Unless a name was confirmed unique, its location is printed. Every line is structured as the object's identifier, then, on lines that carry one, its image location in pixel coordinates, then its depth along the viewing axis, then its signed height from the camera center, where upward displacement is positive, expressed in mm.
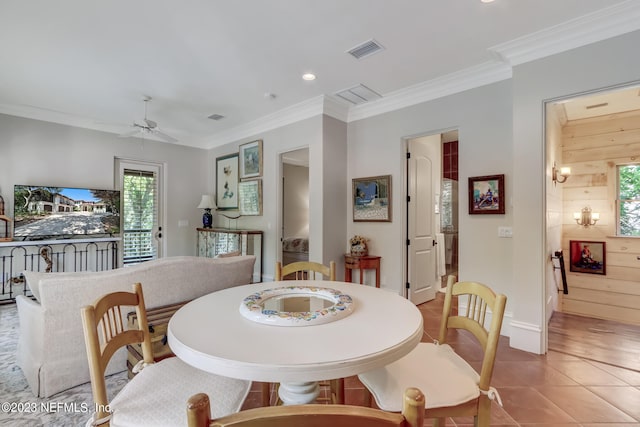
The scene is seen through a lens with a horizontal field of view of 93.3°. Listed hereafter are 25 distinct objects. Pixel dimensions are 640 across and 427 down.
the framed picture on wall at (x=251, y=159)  5254 +1024
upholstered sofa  2051 -690
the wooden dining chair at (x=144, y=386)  1093 -701
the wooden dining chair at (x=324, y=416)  577 -392
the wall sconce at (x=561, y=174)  3643 +554
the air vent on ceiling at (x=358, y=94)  3830 +1615
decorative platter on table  1279 -435
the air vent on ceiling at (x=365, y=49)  2822 +1620
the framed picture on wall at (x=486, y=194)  3217 +240
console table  5160 -472
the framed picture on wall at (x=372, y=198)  4180 +256
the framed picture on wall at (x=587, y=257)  4266 -586
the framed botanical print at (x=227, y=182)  5844 +691
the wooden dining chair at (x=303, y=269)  2287 -405
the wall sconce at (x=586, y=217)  4316 -11
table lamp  6035 +186
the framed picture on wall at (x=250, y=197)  5285 +357
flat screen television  4387 +57
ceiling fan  4020 +1193
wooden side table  4105 -640
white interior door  4172 -56
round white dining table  948 -455
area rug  1863 -1255
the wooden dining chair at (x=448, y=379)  1208 -717
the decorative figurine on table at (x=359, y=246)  4285 -429
